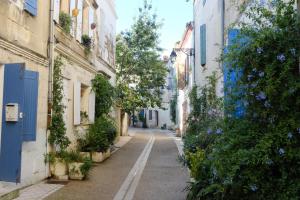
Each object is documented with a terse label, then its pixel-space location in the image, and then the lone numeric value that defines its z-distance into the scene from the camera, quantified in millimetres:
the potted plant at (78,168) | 9859
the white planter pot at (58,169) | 9844
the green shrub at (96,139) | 13599
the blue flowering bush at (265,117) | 4633
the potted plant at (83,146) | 13293
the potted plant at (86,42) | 13877
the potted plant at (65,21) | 11312
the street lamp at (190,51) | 19500
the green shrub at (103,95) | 15766
